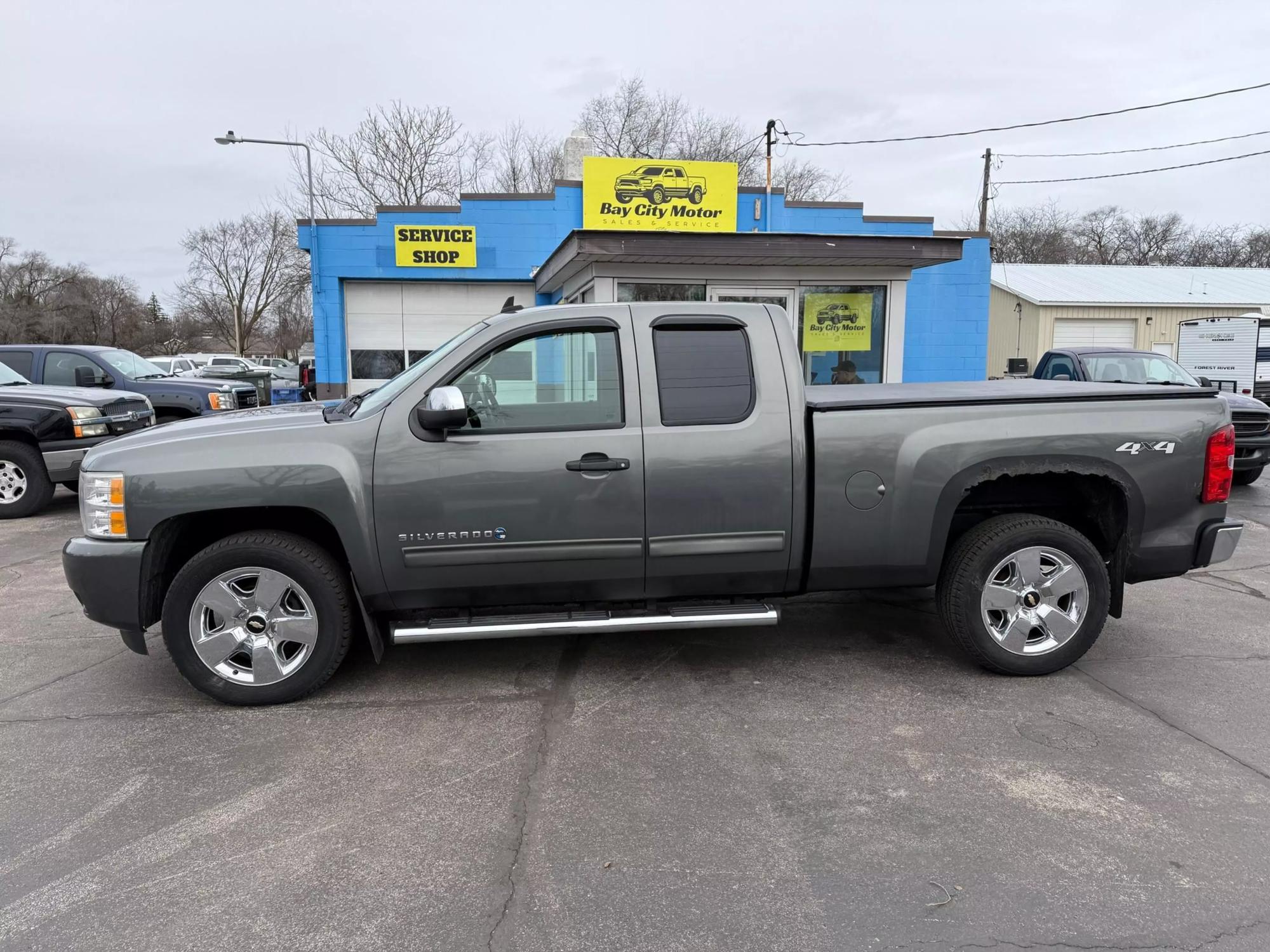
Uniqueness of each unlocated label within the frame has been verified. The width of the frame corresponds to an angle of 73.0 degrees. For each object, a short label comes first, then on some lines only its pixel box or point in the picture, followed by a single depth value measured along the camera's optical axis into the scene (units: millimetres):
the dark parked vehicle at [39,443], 9508
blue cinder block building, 15922
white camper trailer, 17672
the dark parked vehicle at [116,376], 11836
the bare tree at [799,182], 38531
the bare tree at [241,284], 61031
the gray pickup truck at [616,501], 4078
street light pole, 15797
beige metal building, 29469
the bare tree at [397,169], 33156
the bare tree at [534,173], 36438
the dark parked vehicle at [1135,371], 10148
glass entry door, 11438
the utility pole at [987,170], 34969
